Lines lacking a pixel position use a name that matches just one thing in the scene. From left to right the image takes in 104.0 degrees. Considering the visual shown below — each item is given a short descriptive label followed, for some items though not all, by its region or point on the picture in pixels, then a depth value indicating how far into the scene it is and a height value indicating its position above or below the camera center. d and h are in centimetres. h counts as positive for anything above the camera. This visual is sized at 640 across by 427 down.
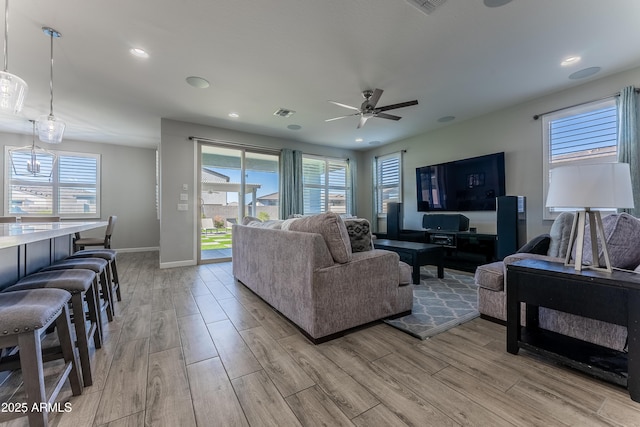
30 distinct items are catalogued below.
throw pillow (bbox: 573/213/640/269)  167 -21
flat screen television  427 +55
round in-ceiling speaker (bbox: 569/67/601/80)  303 +174
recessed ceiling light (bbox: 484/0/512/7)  201 +170
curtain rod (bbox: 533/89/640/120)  312 +148
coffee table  334 -57
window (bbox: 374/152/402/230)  614 +84
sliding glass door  510 +52
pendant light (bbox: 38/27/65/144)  270 +98
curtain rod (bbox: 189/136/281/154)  492 +149
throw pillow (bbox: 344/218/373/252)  227 -19
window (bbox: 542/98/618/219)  320 +105
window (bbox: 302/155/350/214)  630 +79
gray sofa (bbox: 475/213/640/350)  162 -66
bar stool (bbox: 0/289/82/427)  101 -46
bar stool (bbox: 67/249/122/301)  244 -41
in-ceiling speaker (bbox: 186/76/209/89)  320 +175
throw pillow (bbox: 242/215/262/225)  379 -8
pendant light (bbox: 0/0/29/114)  186 +96
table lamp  148 +12
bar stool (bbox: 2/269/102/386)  142 -42
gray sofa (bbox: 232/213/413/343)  188 -53
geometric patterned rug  215 -96
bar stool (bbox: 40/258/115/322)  189 -40
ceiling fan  327 +146
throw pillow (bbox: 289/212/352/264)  195 -15
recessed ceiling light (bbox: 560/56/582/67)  279 +174
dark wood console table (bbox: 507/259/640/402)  132 -57
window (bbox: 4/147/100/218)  533 +68
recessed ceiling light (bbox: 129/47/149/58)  260 +173
